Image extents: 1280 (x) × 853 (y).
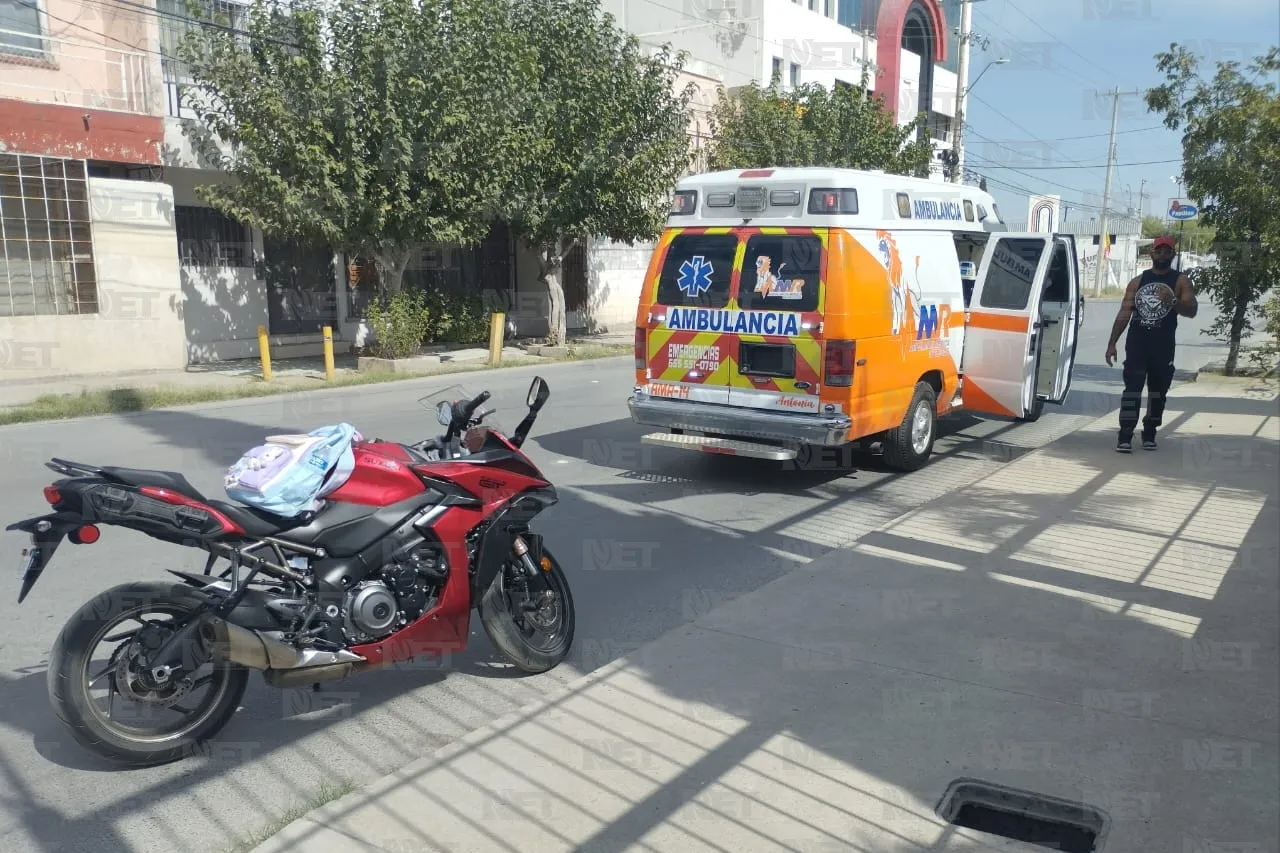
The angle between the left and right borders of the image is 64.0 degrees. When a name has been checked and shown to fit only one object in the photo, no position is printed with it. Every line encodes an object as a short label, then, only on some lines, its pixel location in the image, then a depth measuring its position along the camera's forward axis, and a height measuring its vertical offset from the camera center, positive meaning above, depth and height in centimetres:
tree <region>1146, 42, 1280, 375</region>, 1485 +139
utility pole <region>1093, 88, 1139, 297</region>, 5068 +245
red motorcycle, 362 -128
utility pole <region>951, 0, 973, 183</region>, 2956 +445
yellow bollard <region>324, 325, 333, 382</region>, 1655 -155
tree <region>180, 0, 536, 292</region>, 1583 +222
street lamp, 2902 +323
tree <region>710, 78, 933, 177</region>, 2647 +334
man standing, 966 -65
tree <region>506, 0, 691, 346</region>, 1964 +241
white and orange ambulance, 810 -48
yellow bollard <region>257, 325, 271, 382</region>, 1608 -153
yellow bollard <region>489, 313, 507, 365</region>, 1988 -153
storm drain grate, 348 -191
